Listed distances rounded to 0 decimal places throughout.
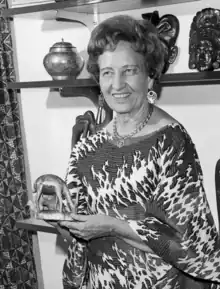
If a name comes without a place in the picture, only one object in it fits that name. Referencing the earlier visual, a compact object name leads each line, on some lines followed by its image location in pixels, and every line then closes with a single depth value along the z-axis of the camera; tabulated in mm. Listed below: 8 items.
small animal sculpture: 1331
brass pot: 1947
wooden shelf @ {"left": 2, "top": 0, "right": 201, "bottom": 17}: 1816
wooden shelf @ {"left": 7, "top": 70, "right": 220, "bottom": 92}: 1661
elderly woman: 1229
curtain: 2285
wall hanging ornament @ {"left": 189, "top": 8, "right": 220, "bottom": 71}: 1660
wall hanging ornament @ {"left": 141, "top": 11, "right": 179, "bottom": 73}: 1819
